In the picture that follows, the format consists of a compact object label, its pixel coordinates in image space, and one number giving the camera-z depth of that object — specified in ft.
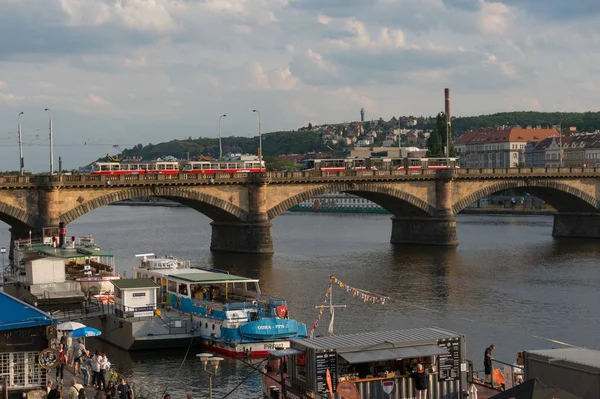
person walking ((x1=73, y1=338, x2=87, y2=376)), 139.03
